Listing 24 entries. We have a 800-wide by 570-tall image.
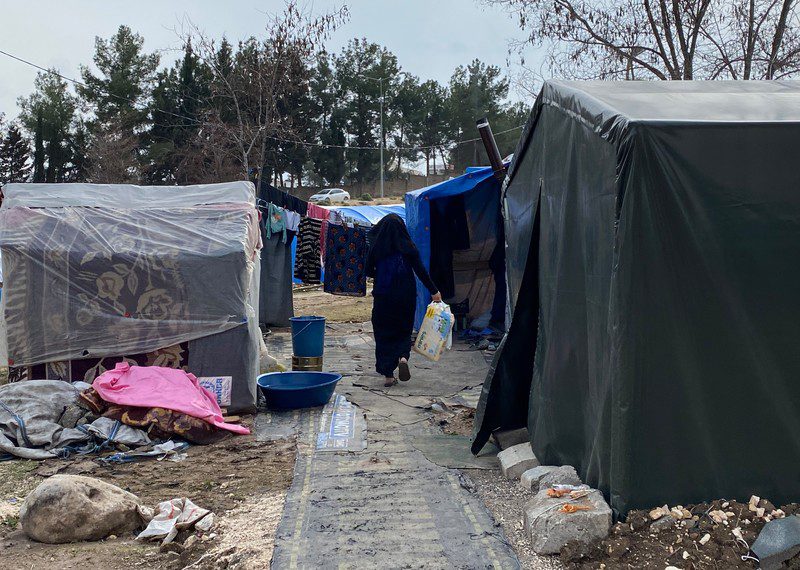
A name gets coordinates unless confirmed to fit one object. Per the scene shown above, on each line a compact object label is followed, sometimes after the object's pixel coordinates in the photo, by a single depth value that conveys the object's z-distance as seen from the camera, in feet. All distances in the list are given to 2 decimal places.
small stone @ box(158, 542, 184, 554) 12.26
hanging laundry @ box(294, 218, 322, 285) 41.06
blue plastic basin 21.24
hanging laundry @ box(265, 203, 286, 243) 37.09
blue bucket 26.30
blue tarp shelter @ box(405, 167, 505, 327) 34.47
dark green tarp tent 11.13
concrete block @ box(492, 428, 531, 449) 17.35
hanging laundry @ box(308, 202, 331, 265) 40.92
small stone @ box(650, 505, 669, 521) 11.07
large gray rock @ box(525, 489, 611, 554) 11.14
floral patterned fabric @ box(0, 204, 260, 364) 20.57
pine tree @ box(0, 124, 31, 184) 119.85
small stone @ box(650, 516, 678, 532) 10.95
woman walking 24.95
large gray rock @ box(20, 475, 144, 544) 12.54
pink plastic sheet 18.67
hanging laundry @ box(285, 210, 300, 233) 38.45
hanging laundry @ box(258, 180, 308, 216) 36.95
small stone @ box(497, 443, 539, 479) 15.30
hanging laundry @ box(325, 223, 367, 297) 38.93
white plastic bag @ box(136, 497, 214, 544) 12.75
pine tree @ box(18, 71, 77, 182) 119.24
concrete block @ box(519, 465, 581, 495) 12.99
